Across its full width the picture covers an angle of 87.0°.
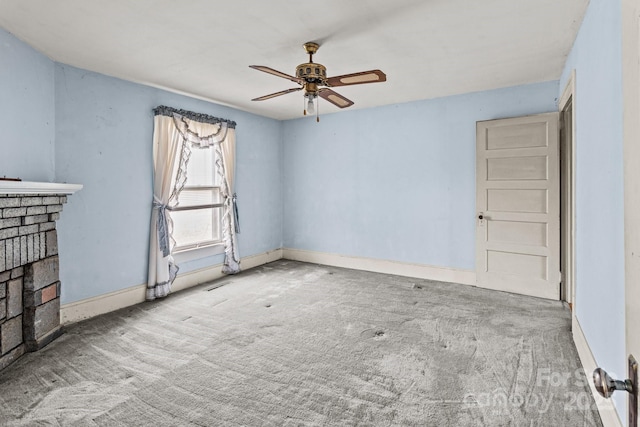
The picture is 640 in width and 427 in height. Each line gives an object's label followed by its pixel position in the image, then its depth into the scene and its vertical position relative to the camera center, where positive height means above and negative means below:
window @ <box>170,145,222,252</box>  4.49 +0.06
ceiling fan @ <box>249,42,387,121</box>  2.52 +1.06
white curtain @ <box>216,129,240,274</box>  4.97 +0.00
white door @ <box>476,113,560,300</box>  3.86 +0.05
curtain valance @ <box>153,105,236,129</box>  4.02 +1.25
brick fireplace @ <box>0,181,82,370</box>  2.47 -0.44
